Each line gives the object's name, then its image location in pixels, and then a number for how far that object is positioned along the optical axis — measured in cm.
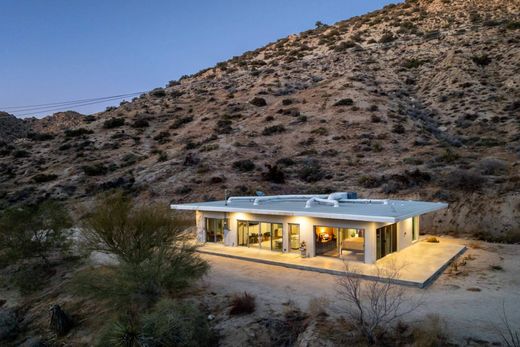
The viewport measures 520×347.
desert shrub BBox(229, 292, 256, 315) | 1447
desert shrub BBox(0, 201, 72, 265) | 2252
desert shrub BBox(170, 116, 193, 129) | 5703
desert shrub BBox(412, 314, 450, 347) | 1111
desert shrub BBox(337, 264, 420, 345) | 1214
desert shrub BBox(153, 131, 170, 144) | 5301
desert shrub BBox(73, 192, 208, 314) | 1516
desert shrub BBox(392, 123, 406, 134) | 4544
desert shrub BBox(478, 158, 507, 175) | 3164
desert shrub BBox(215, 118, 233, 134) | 5181
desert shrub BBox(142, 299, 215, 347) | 1238
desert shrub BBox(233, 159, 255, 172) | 4153
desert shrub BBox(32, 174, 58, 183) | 4294
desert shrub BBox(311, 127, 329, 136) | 4759
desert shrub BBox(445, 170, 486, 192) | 2997
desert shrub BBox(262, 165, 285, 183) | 3878
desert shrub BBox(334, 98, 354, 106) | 5253
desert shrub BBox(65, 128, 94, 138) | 5738
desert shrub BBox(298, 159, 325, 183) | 3845
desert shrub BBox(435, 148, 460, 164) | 3586
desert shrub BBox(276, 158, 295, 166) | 4228
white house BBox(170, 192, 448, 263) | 1942
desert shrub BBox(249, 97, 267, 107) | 5872
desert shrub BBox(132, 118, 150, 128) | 5853
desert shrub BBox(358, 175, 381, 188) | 3491
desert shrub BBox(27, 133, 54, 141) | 5784
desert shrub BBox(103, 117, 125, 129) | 5898
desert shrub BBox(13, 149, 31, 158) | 5162
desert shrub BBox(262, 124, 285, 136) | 4984
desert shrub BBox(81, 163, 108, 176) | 4381
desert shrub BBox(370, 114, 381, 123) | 4794
